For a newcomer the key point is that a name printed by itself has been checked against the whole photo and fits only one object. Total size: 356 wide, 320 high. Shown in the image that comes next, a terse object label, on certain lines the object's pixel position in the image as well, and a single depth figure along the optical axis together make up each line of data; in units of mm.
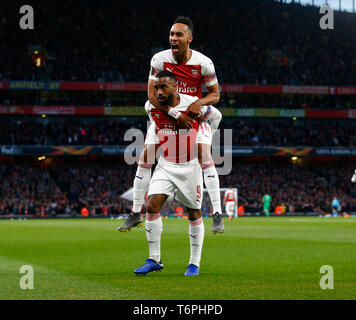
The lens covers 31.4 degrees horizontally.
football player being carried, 8766
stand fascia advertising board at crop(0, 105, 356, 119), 56219
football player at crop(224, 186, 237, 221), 37031
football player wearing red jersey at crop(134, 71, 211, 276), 8938
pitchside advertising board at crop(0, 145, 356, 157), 53000
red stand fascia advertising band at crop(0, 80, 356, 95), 55344
